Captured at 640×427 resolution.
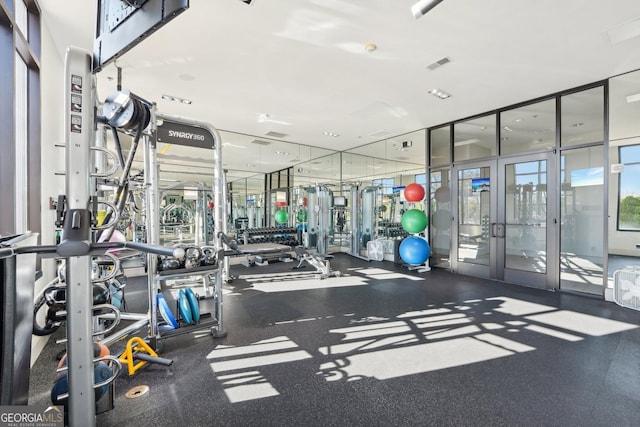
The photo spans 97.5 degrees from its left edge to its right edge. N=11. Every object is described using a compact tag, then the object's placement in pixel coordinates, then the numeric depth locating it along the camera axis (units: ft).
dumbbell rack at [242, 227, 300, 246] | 23.02
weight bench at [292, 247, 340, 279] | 18.15
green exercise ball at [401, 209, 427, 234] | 18.92
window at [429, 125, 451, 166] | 20.16
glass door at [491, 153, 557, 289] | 15.40
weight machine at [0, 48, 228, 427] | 4.41
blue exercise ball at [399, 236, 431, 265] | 17.92
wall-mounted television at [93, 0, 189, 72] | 4.40
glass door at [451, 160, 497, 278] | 17.72
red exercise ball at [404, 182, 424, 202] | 19.71
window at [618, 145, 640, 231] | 21.79
